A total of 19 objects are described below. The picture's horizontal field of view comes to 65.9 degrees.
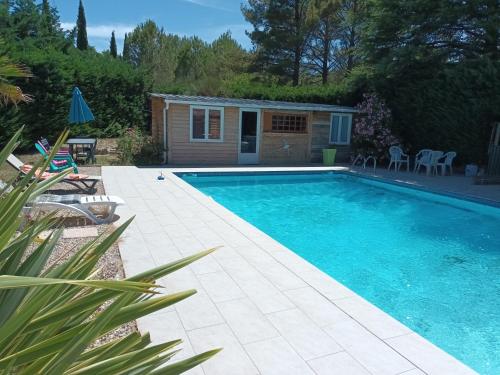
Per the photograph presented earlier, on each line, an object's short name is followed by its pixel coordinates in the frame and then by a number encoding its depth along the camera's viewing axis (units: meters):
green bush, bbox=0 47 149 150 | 12.28
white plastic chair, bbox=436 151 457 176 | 12.65
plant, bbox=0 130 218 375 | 0.80
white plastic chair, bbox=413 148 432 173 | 12.88
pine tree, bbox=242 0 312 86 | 23.21
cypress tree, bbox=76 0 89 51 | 28.30
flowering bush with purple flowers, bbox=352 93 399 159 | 14.16
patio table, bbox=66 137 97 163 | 11.19
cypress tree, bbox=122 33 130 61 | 30.31
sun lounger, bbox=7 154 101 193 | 7.44
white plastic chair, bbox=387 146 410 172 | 13.50
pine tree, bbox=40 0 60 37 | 20.80
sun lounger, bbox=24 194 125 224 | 5.46
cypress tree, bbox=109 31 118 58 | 32.09
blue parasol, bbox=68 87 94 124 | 10.98
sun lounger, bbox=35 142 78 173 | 7.95
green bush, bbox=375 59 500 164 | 12.30
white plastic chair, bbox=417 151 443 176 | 12.65
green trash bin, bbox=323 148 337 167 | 14.41
